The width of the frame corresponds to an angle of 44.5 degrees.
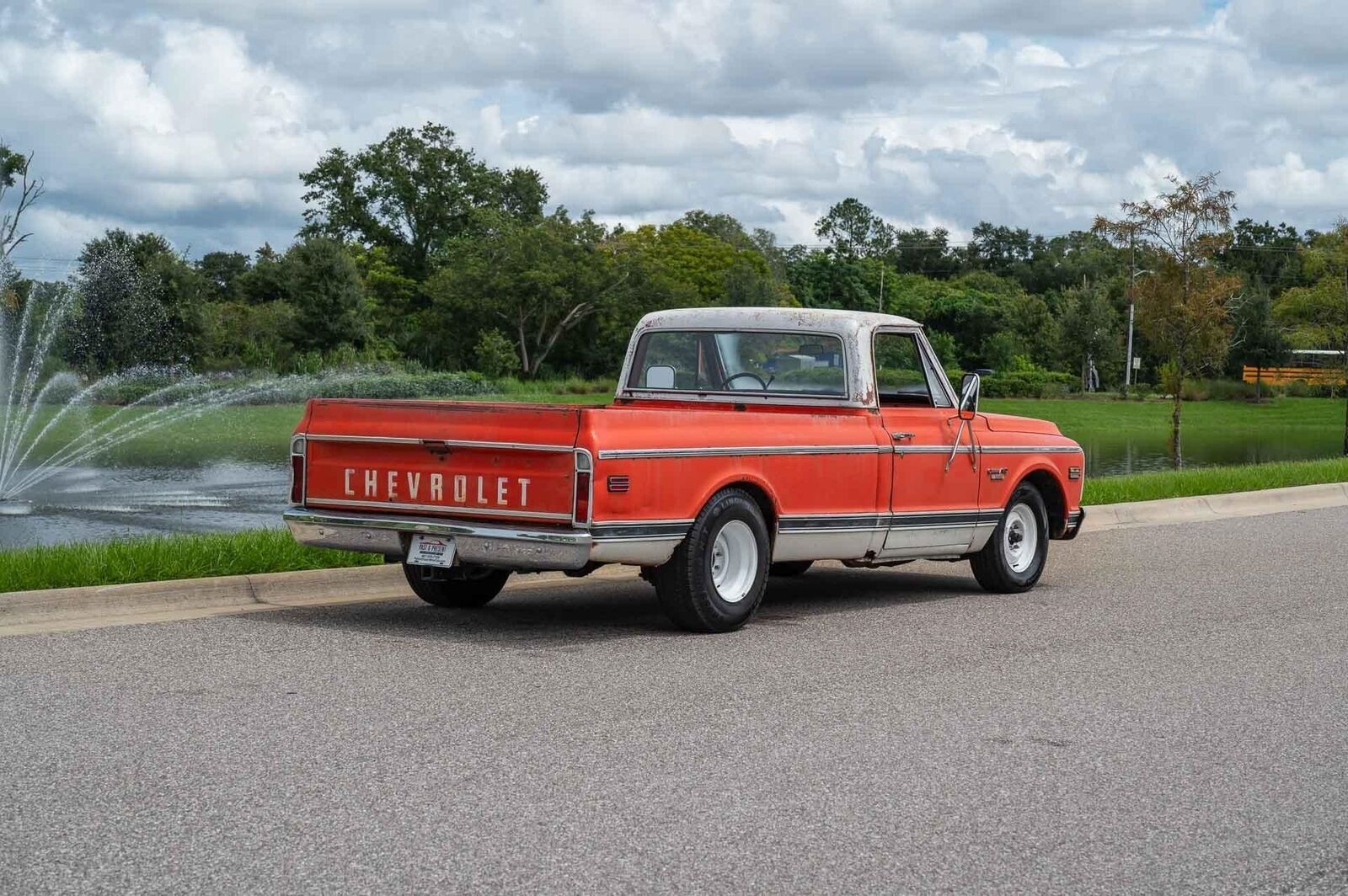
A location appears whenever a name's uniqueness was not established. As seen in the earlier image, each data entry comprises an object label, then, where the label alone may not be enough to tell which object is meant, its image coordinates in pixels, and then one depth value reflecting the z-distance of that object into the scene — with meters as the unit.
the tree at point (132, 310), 49.47
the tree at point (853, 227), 122.62
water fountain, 21.41
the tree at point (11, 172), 52.53
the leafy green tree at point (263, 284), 74.25
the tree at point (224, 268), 104.07
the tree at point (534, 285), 64.88
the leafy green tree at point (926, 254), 129.88
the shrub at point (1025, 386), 66.19
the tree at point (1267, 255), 101.62
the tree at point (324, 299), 59.28
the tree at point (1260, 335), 69.00
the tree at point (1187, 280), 27.92
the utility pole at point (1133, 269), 28.56
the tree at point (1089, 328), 74.19
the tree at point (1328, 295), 34.88
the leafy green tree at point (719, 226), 105.88
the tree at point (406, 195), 83.81
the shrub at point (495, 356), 62.50
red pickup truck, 8.82
